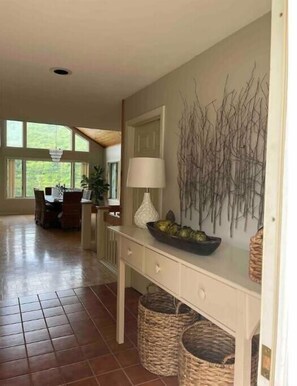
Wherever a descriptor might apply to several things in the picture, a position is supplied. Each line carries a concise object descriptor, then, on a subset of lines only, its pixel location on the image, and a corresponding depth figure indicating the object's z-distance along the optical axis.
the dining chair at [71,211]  7.21
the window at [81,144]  11.18
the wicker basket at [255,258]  1.13
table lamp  2.21
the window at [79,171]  11.24
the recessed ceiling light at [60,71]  2.54
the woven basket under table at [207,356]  1.44
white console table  1.14
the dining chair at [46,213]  7.51
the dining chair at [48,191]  9.77
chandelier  8.97
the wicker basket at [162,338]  1.90
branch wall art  1.66
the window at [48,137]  10.36
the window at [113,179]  10.92
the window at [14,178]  10.12
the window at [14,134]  9.96
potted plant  10.83
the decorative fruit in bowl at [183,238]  1.54
